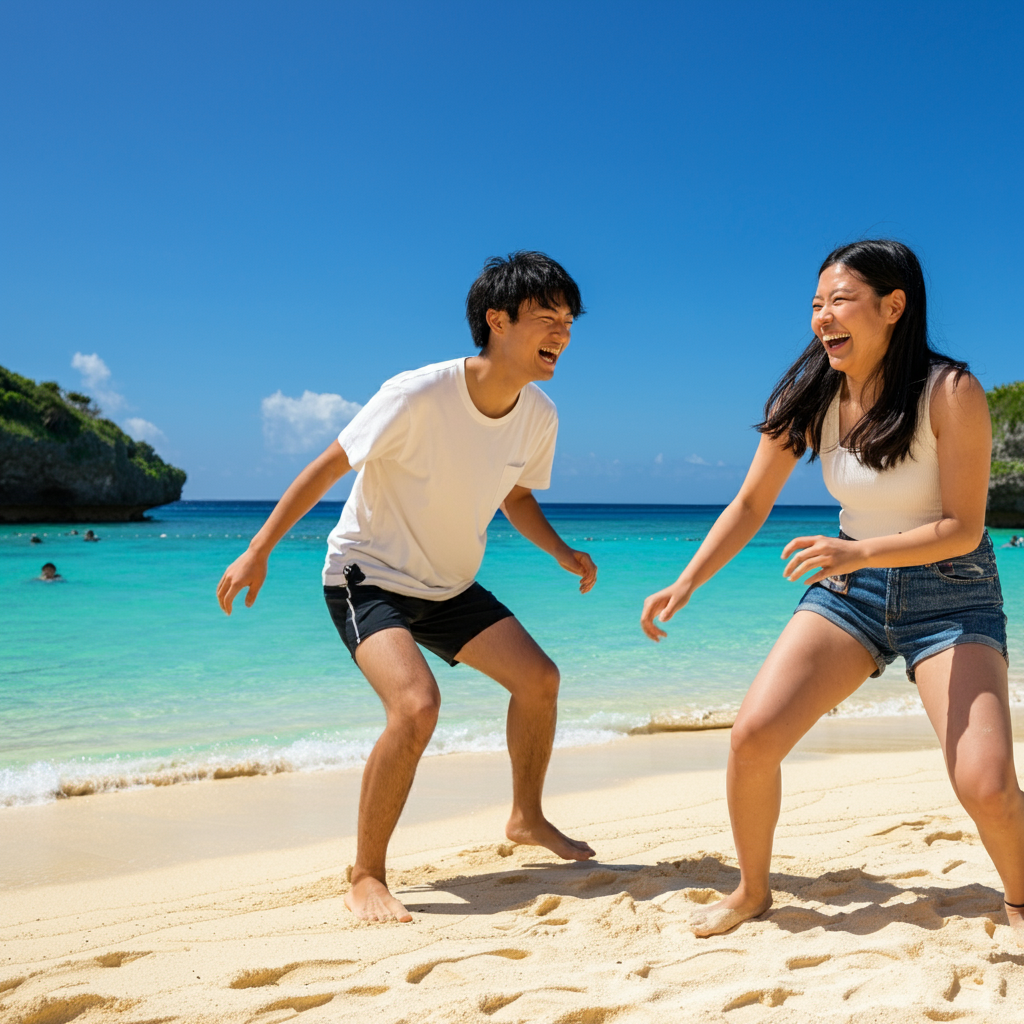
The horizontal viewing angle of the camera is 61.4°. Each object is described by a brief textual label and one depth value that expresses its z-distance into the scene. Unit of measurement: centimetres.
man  320
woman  233
